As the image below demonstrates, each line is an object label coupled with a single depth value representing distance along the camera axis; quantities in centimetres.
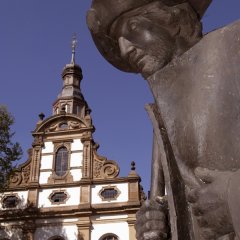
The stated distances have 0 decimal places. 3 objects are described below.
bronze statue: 132
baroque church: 1822
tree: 1378
